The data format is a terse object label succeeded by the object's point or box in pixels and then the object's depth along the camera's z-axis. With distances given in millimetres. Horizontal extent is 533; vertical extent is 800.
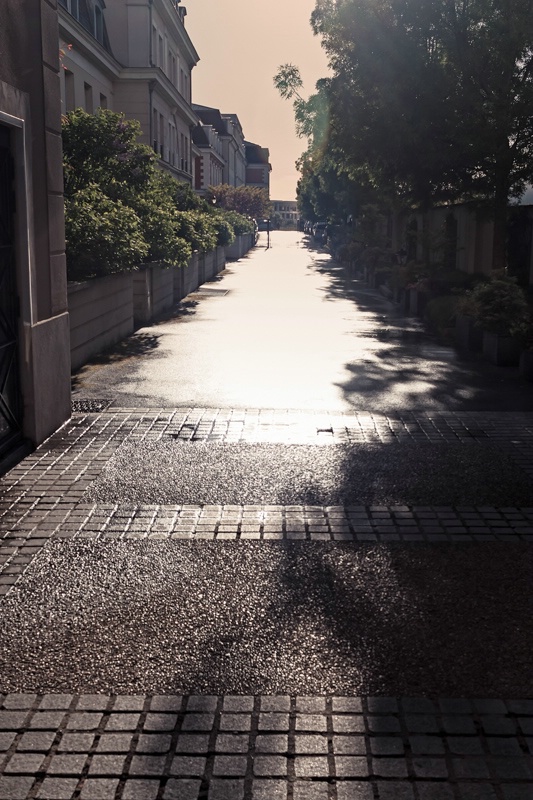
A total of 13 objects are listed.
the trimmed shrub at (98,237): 14883
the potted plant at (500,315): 14656
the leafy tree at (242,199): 82562
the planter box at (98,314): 13891
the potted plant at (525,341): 13156
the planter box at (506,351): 14617
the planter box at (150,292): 20094
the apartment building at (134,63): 31331
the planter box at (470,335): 16473
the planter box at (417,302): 24219
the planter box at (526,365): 13133
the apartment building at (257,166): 160000
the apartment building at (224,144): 80000
